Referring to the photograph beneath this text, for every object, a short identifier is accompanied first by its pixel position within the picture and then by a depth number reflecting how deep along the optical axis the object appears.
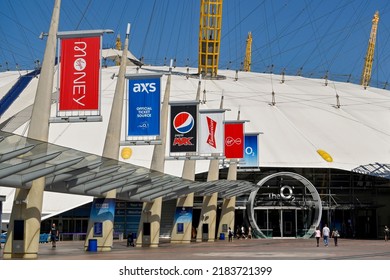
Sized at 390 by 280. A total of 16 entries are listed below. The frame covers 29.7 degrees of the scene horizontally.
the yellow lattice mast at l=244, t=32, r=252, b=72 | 119.53
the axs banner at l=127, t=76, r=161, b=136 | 31.61
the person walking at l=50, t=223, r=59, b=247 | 39.91
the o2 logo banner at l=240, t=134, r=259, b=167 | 52.62
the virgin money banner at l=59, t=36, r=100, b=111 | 25.50
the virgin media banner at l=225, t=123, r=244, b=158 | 46.28
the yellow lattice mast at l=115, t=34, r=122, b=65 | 106.47
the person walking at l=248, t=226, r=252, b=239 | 59.44
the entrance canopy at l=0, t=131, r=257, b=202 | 22.16
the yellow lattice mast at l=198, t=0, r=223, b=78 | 75.69
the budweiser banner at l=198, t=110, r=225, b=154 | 40.56
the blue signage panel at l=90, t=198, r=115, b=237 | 33.66
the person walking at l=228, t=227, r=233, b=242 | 53.47
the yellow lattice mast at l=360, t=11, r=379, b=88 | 109.94
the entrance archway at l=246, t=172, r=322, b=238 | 63.34
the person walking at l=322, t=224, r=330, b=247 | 40.59
